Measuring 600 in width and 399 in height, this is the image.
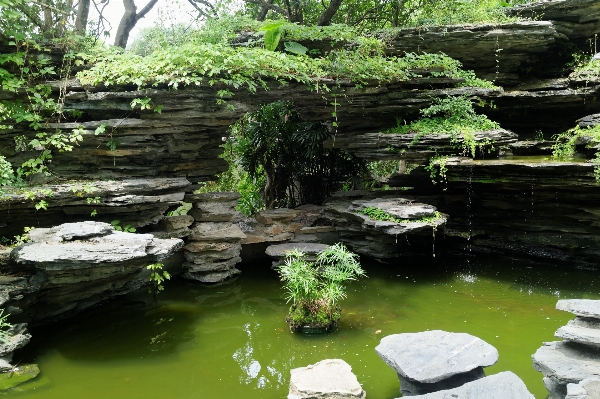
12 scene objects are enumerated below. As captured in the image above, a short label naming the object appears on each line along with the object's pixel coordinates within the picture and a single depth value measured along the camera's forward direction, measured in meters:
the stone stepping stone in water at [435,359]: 3.54
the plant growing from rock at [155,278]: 5.87
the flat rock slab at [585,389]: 2.93
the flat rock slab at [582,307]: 3.65
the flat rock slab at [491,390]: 3.16
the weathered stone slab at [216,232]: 7.39
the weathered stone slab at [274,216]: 8.73
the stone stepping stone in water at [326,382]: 3.74
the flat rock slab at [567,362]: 3.34
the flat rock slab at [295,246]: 7.38
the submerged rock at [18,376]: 4.00
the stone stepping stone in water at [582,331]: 3.51
